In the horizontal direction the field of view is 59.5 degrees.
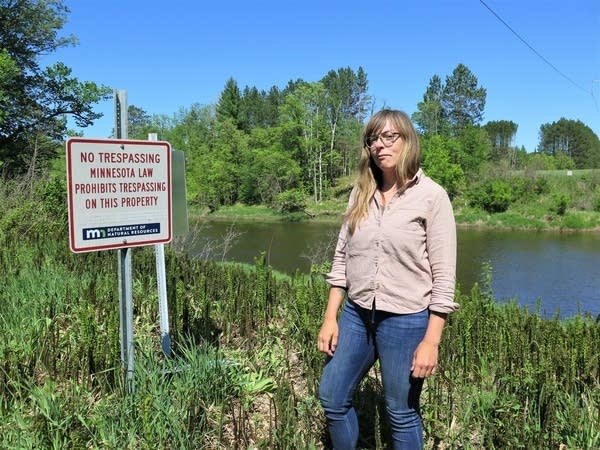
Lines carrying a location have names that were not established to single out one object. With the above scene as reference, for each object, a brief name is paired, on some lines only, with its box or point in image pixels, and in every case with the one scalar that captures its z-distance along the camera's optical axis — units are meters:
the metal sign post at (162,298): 3.08
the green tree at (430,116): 55.56
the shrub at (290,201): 45.22
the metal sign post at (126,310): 2.72
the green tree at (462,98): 58.00
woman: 2.07
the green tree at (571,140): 74.99
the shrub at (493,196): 39.78
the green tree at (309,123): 49.25
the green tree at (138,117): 72.82
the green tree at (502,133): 64.51
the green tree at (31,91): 18.94
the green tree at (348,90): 60.06
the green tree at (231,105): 61.50
